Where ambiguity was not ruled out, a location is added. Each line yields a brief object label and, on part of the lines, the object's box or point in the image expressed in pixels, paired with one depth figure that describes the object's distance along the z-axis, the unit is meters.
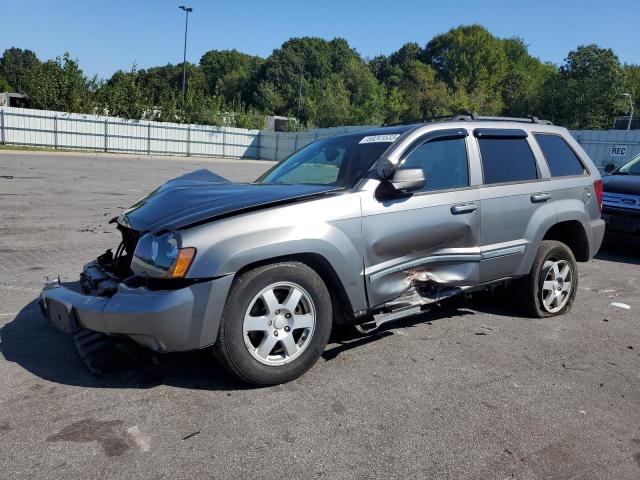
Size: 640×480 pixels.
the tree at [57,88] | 40.75
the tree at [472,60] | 83.62
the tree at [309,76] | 70.19
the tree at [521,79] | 66.62
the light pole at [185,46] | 47.68
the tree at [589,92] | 55.16
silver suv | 3.18
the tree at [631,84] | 54.97
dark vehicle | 7.99
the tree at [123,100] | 43.81
